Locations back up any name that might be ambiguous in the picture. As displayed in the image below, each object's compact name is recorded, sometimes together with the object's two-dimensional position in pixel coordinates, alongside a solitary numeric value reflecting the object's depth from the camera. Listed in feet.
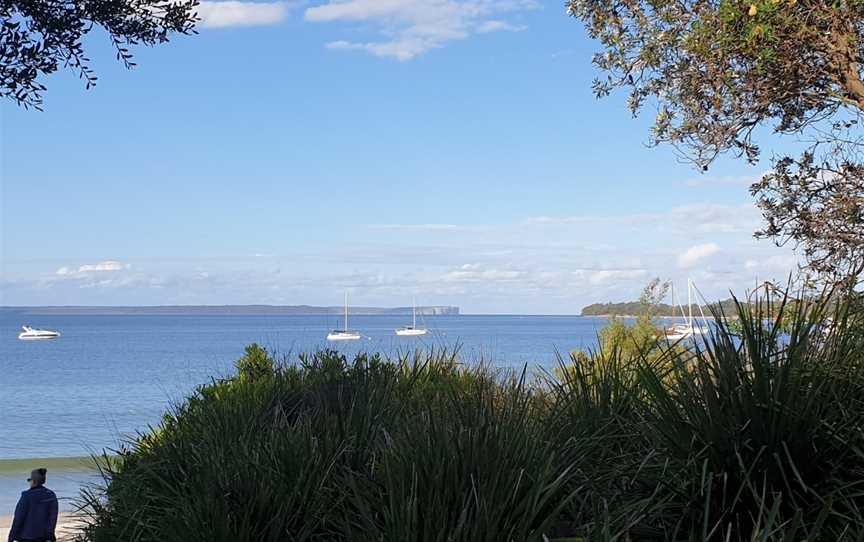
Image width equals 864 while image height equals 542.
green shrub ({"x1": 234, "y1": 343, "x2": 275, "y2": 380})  45.24
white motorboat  548.31
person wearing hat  37.99
